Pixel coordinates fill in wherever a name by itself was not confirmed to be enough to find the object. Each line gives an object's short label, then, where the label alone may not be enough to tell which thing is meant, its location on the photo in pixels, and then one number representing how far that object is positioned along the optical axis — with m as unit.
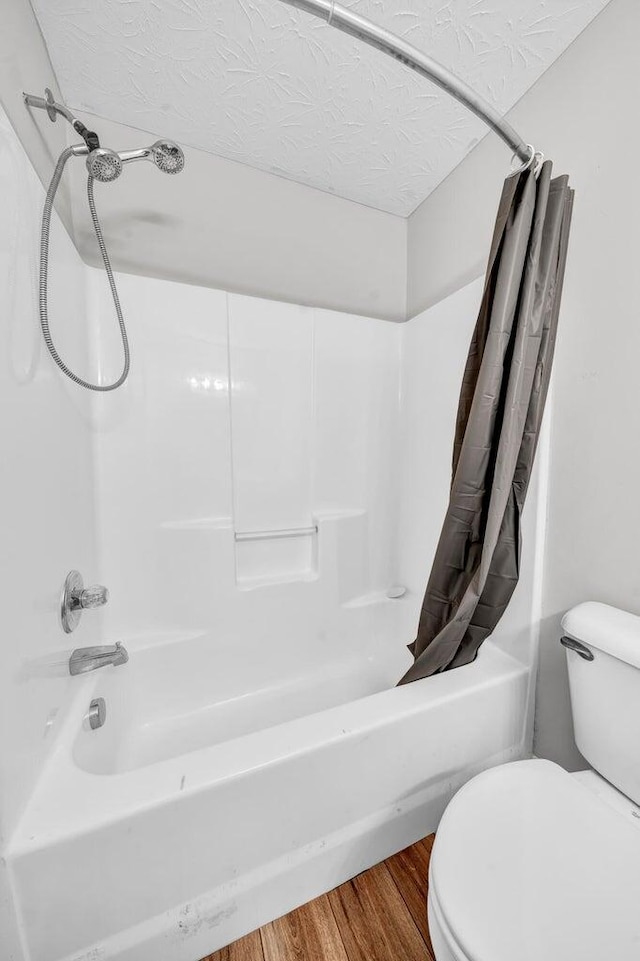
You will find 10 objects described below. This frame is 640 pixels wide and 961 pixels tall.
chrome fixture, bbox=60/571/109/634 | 0.87
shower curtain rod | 0.59
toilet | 0.51
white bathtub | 0.63
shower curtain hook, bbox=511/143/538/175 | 0.83
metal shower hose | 0.74
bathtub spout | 0.87
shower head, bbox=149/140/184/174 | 0.90
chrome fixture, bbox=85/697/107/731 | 0.92
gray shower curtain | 0.88
